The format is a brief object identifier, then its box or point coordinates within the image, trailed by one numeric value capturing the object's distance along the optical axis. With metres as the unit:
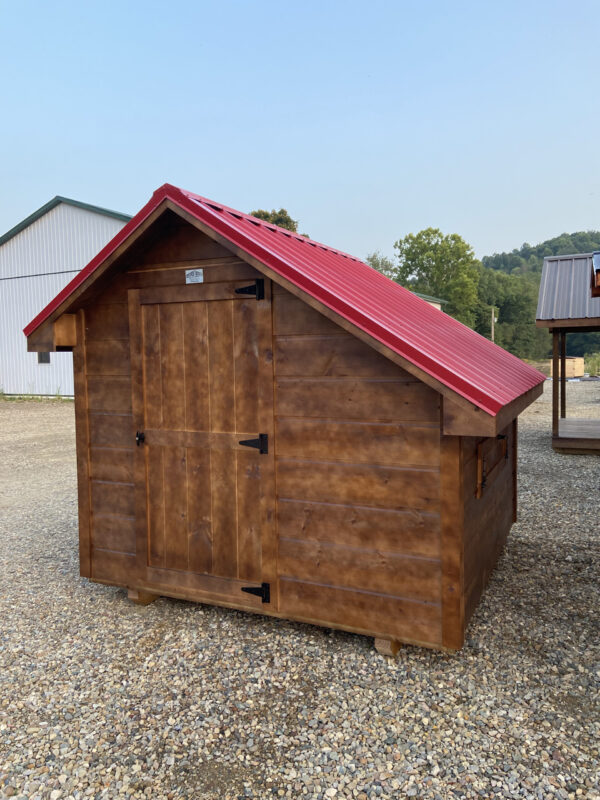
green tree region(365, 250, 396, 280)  62.16
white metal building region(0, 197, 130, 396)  20.62
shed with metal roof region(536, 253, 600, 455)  10.06
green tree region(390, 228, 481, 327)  56.44
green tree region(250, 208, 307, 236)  35.53
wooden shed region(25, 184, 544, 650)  3.37
